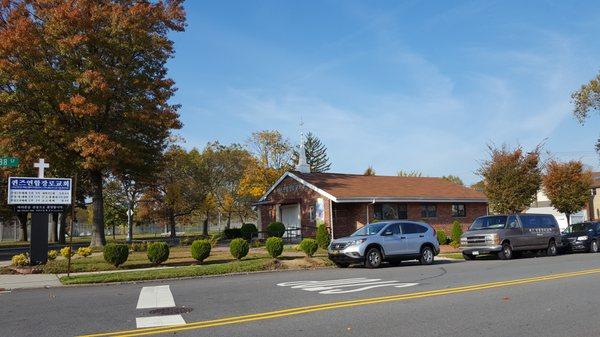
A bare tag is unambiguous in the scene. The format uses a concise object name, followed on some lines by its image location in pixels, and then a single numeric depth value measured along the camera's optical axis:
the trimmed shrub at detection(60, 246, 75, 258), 19.89
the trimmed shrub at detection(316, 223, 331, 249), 25.75
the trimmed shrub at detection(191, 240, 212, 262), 19.98
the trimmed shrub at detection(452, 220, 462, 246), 30.47
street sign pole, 16.48
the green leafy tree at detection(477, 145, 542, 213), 33.47
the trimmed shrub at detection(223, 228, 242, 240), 36.71
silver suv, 18.72
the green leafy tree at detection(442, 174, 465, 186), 94.72
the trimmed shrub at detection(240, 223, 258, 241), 35.79
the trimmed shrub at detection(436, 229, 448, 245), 30.61
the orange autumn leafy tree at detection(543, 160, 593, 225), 38.69
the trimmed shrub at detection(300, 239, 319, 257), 20.95
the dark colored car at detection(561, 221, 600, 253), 26.27
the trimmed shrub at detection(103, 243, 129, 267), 18.72
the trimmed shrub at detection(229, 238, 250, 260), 20.70
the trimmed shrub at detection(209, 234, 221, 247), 28.67
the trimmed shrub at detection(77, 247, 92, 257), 20.88
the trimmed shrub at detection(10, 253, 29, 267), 18.69
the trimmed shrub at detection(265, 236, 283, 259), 20.09
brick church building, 32.72
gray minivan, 22.31
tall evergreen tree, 83.62
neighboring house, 56.31
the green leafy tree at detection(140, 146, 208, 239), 50.31
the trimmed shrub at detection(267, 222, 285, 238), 33.03
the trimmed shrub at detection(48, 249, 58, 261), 19.89
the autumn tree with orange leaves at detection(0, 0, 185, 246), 26.73
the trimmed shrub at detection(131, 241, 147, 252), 24.80
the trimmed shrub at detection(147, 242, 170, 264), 19.42
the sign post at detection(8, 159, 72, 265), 18.92
